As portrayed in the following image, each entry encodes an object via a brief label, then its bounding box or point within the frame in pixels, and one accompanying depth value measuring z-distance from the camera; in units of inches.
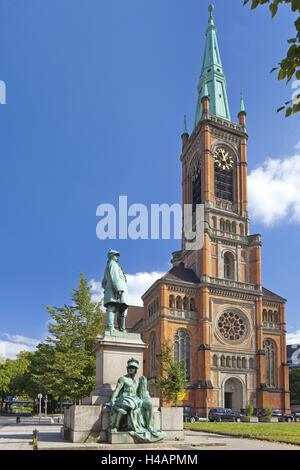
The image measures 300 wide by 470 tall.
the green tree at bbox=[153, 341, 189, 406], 1423.5
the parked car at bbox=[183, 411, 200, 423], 1567.4
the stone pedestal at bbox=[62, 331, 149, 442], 481.1
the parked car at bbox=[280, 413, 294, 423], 1806.0
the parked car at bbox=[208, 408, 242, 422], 1557.6
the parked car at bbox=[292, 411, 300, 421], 1872.9
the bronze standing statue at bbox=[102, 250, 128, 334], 591.8
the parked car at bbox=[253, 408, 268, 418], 1569.6
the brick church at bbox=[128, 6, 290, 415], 1967.3
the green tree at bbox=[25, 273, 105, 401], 1171.9
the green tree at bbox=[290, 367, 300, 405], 2854.3
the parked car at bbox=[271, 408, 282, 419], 1803.6
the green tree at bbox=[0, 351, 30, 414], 1964.7
